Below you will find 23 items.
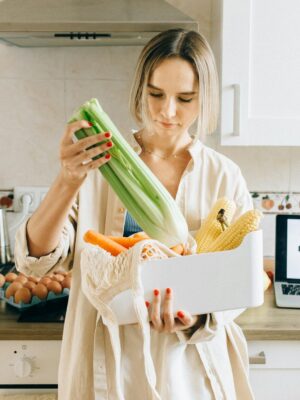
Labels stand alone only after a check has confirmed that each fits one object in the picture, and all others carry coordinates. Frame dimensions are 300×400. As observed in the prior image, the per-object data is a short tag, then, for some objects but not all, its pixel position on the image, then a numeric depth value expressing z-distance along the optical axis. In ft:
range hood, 5.13
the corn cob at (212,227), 3.85
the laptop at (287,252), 6.09
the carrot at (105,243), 3.67
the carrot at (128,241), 3.74
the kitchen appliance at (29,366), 5.17
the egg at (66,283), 5.67
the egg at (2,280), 5.71
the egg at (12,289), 5.43
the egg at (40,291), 5.42
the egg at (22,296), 5.31
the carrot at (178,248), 3.72
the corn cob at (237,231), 3.64
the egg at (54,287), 5.54
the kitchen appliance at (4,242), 6.70
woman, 3.85
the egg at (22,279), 5.59
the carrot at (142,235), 3.82
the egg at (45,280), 5.61
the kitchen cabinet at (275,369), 5.24
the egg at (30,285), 5.47
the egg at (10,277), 5.74
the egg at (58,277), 5.72
